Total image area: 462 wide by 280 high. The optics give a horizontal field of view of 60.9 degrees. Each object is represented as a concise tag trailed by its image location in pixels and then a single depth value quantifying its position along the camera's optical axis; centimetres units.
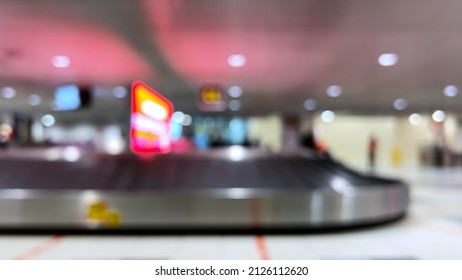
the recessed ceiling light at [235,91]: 1492
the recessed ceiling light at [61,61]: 894
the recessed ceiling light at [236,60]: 889
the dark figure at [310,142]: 1282
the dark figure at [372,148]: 1540
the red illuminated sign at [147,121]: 670
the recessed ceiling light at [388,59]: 859
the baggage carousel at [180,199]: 541
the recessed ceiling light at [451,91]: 1257
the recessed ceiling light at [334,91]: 1396
